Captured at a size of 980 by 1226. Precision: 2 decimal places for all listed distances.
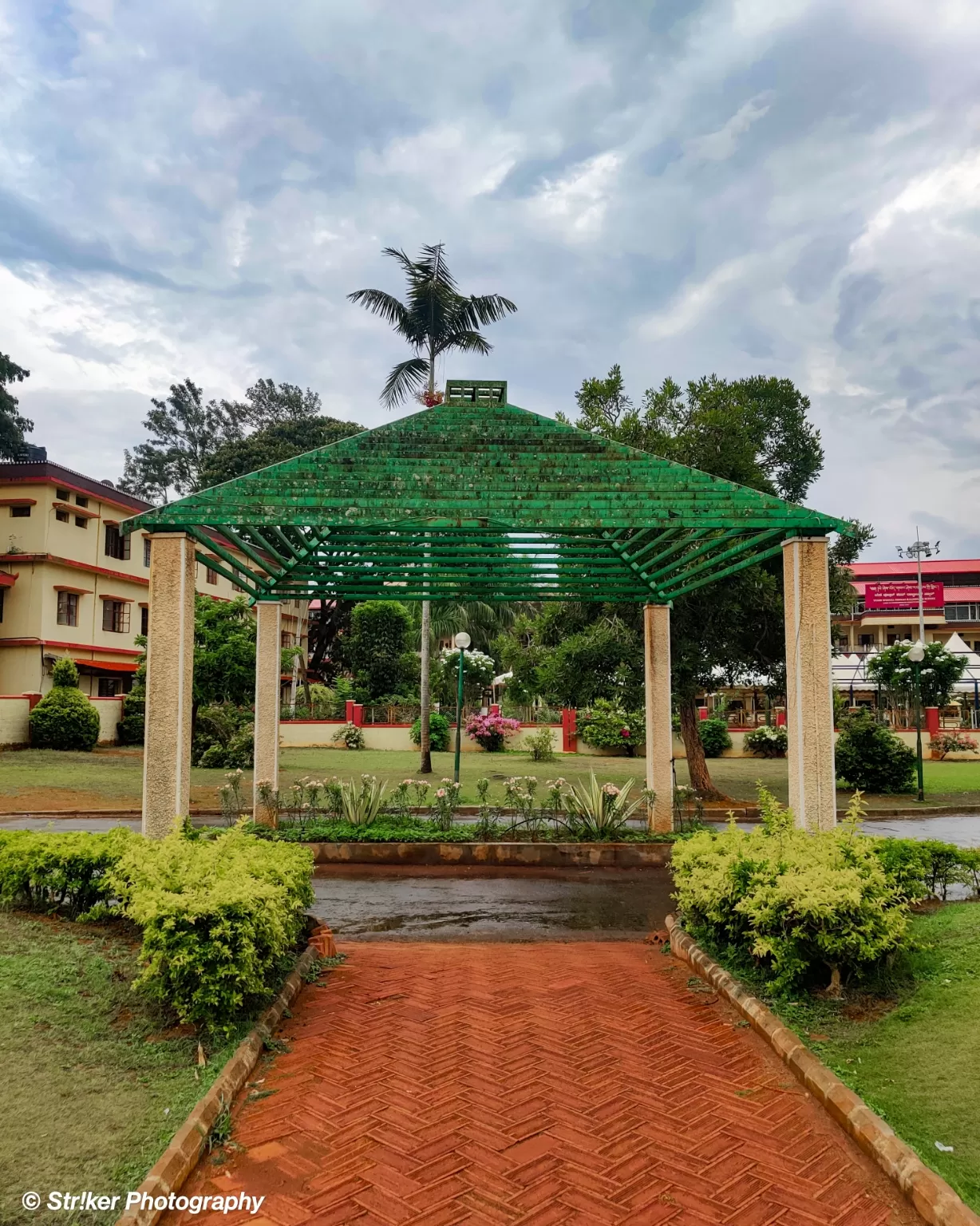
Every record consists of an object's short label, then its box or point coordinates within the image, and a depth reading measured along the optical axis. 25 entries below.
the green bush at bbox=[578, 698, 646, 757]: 29.73
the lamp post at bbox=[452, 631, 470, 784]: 15.96
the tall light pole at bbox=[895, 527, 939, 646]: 45.53
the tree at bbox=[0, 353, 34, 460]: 34.22
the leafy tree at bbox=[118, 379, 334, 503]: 52.38
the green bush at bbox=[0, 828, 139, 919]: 6.21
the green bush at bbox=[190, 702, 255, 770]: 22.81
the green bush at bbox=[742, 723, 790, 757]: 29.91
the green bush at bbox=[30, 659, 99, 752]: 24.80
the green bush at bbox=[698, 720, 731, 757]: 30.33
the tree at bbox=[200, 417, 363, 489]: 40.53
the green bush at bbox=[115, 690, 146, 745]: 28.06
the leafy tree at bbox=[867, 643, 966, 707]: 28.16
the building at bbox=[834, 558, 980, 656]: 50.41
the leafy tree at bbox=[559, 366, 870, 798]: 15.94
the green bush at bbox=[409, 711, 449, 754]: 29.09
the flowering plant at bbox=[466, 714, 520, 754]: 29.67
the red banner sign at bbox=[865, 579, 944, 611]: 49.47
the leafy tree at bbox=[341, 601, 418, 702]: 34.56
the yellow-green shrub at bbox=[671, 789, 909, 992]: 4.79
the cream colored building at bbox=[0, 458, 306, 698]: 28.00
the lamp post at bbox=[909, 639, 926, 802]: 17.86
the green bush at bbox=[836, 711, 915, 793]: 19.41
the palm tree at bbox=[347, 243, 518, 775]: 20.62
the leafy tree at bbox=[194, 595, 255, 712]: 19.98
